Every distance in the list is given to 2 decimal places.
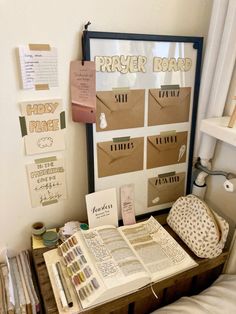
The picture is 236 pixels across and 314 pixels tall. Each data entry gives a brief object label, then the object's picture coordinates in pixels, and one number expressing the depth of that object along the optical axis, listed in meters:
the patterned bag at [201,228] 1.01
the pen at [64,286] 0.85
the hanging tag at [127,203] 1.19
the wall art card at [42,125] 0.97
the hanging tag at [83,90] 0.96
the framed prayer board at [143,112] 1.00
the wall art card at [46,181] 1.06
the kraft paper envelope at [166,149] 1.18
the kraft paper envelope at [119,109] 1.02
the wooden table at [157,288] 0.88
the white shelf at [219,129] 0.97
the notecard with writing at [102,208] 1.11
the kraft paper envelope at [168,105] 1.10
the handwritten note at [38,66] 0.89
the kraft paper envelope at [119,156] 1.10
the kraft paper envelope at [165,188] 1.26
